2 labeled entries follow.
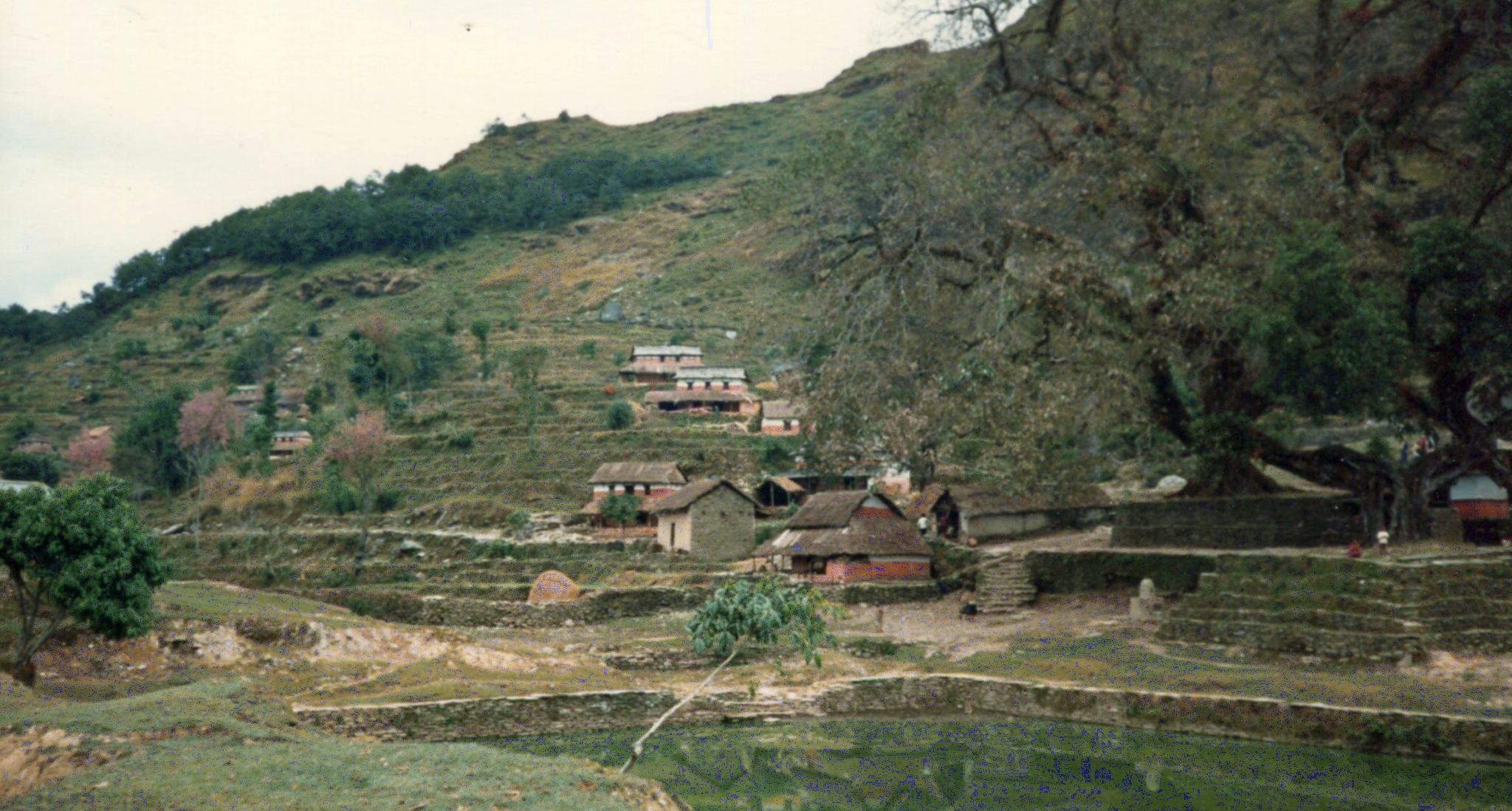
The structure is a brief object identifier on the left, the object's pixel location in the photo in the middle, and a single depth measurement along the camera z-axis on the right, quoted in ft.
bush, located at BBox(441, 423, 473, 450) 212.43
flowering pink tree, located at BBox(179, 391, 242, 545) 216.13
